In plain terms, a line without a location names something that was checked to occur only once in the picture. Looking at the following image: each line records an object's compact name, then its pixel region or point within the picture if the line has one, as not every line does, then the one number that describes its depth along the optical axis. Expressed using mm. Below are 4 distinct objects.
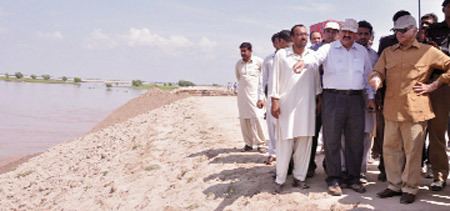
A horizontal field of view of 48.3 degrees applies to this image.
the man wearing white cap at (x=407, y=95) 4840
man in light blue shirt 5281
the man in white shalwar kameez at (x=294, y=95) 5488
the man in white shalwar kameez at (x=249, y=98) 8031
